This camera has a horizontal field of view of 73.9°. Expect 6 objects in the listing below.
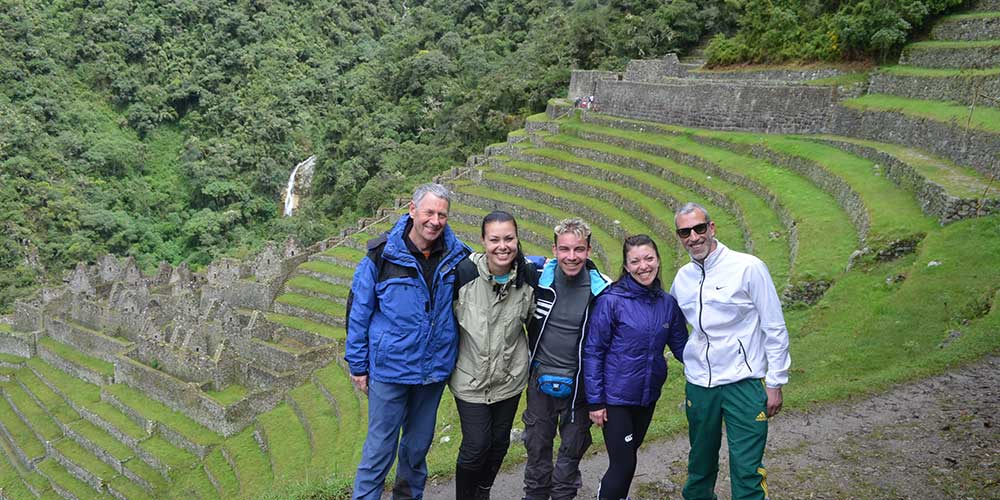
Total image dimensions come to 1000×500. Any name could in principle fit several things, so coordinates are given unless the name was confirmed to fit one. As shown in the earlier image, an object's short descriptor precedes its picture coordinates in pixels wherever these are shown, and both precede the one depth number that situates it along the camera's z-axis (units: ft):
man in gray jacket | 10.89
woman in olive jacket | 10.81
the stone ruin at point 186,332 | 44.14
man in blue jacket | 10.90
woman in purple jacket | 10.82
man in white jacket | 10.43
